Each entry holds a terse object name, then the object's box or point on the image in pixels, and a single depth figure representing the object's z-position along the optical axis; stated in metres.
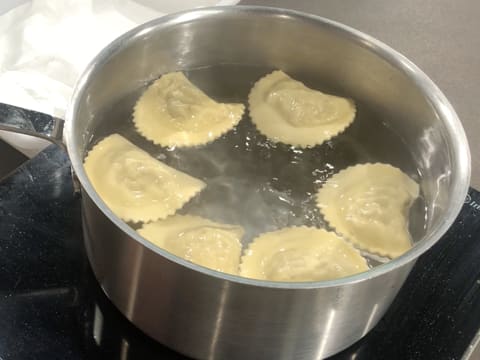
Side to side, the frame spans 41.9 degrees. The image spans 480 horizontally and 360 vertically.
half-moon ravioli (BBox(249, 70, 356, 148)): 0.96
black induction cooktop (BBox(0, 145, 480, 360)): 0.71
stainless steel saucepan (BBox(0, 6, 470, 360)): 0.60
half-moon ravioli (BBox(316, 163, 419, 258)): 0.83
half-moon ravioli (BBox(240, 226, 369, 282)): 0.74
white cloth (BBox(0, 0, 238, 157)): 1.12
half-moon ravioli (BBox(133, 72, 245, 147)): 0.93
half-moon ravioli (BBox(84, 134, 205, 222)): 0.82
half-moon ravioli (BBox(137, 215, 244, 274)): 0.74
